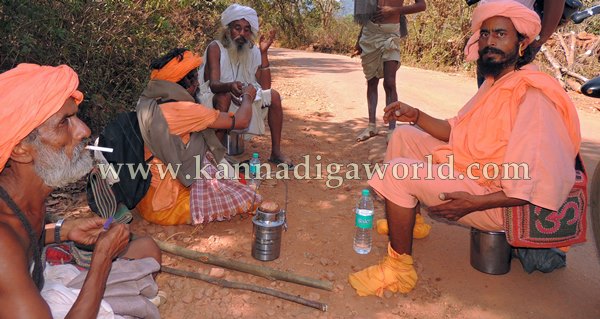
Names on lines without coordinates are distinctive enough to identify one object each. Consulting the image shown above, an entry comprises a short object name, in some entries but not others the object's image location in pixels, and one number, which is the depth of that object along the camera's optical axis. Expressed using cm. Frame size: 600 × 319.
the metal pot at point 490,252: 323
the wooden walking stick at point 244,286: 297
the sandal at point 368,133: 645
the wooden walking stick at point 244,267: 315
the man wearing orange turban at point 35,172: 174
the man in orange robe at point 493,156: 278
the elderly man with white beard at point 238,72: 531
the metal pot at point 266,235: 342
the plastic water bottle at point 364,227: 349
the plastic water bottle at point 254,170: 474
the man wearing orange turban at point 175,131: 368
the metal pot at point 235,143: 561
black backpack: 363
